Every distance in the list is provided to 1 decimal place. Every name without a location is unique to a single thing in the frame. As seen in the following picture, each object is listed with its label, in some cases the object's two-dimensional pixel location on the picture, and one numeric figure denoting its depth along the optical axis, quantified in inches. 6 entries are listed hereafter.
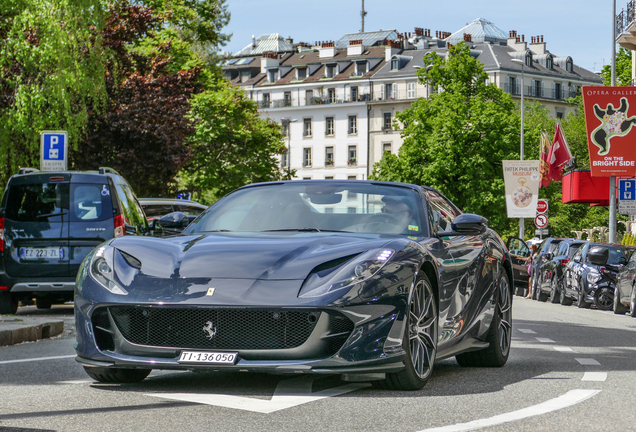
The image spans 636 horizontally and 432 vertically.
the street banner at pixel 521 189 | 1809.8
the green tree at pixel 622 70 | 2815.0
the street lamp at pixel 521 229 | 2071.9
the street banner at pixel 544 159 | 1879.9
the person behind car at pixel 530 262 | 1366.9
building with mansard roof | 4355.3
